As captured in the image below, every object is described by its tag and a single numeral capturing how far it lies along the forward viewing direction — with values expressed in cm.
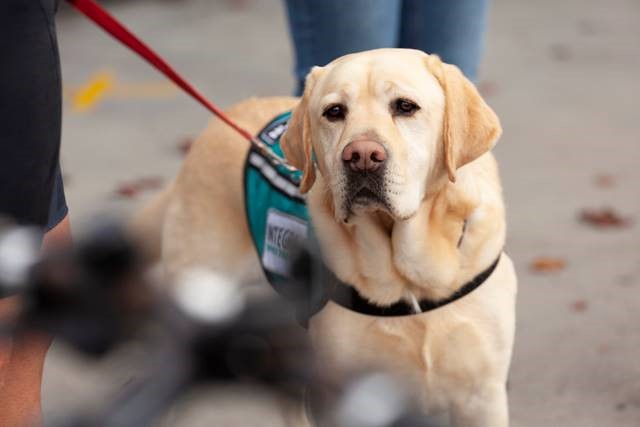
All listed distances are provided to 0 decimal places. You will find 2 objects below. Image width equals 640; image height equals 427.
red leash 477
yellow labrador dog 470
